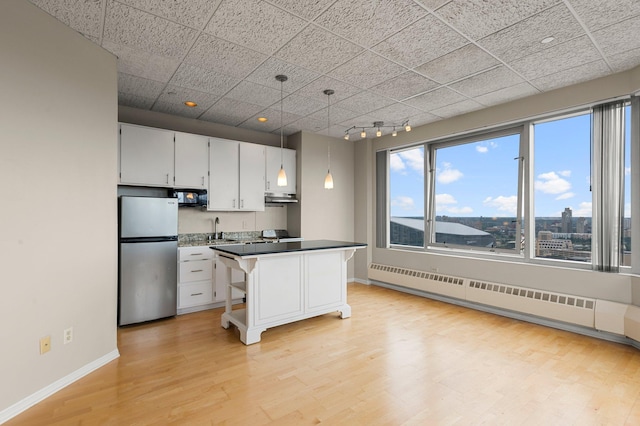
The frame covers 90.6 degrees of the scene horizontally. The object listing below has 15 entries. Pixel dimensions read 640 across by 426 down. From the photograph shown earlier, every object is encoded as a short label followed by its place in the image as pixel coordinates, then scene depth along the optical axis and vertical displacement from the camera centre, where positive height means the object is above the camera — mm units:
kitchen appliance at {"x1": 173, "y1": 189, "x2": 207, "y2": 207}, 4578 +261
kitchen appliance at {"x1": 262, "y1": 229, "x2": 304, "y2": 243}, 5520 -379
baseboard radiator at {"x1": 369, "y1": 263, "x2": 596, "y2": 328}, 3522 -1049
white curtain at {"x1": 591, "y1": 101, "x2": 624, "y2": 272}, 3391 +355
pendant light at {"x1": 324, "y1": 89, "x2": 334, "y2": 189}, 3857 +1505
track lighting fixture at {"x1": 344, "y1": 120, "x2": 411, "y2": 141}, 5100 +1495
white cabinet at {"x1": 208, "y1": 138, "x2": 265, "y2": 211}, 4820 +629
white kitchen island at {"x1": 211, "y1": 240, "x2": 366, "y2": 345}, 3355 -786
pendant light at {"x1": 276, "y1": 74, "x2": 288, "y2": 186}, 3434 +1498
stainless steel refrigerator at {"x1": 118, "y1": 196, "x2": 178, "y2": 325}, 3730 -537
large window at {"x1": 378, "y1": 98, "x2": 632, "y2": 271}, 3465 +341
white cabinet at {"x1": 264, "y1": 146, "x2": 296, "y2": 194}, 5426 +814
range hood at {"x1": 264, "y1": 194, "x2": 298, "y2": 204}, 5523 +295
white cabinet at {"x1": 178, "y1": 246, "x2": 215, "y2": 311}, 4293 -862
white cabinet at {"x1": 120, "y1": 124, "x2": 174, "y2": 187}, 4044 +779
